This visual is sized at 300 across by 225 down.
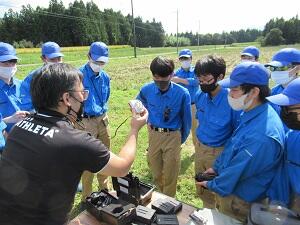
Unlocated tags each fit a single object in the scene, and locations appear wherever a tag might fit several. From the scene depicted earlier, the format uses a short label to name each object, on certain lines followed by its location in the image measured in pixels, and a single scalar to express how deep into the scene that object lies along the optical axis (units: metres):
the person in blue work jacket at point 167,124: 3.10
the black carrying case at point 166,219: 1.81
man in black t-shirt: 1.35
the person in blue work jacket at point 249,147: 1.82
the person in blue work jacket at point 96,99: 3.57
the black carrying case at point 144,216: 1.83
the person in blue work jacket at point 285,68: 3.18
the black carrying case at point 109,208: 1.80
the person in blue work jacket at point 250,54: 4.87
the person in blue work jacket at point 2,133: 2.57
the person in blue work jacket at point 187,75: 4.95
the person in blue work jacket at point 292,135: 1.75
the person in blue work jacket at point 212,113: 2.63
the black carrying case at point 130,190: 2.01
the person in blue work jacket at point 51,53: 3.67
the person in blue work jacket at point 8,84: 3.13
